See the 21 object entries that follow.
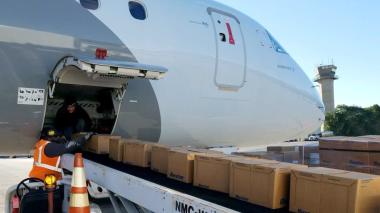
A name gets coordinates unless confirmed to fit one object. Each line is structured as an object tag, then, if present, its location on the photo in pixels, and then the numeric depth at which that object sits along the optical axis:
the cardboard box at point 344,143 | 5.05
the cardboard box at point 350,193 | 2.46
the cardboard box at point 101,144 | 5.53
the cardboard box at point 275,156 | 8.76
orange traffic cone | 3.92
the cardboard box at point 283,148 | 10.05
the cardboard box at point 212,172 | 3.54
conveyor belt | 3.07
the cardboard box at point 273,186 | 3.00
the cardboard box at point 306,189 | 2.70
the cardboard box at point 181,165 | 3.93
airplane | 5.06
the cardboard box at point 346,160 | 5.04
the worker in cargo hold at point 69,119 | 6.00
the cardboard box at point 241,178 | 3.24
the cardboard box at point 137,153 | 4.68
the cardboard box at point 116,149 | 5.08
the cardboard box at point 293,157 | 9.18
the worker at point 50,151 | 5.31
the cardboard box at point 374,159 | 4.90
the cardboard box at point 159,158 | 4.37
